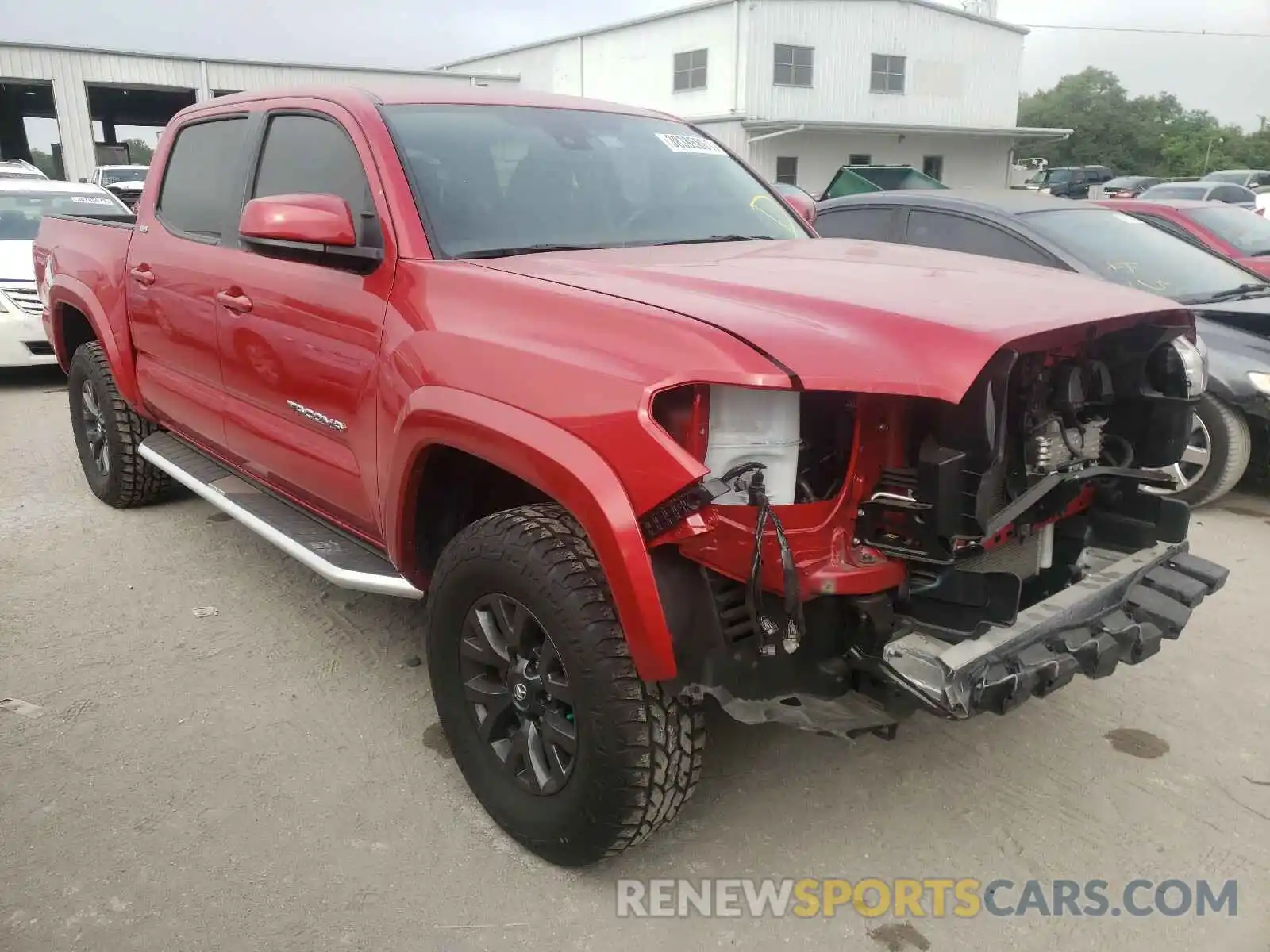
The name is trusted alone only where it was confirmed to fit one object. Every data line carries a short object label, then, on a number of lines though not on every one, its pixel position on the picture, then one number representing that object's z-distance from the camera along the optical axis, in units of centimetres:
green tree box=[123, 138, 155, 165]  4328
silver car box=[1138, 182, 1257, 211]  2014
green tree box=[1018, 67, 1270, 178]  5703
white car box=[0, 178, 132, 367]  824
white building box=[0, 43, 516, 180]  2525
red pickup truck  207
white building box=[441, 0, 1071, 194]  2842
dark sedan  501
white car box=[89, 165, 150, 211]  2116
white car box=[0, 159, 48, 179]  1691
